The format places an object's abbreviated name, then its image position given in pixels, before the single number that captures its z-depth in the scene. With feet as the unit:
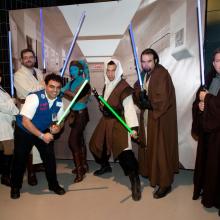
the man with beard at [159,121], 8.39
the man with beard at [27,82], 9.77
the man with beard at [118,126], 8.55
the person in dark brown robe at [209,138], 7.29
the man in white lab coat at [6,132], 8.82
